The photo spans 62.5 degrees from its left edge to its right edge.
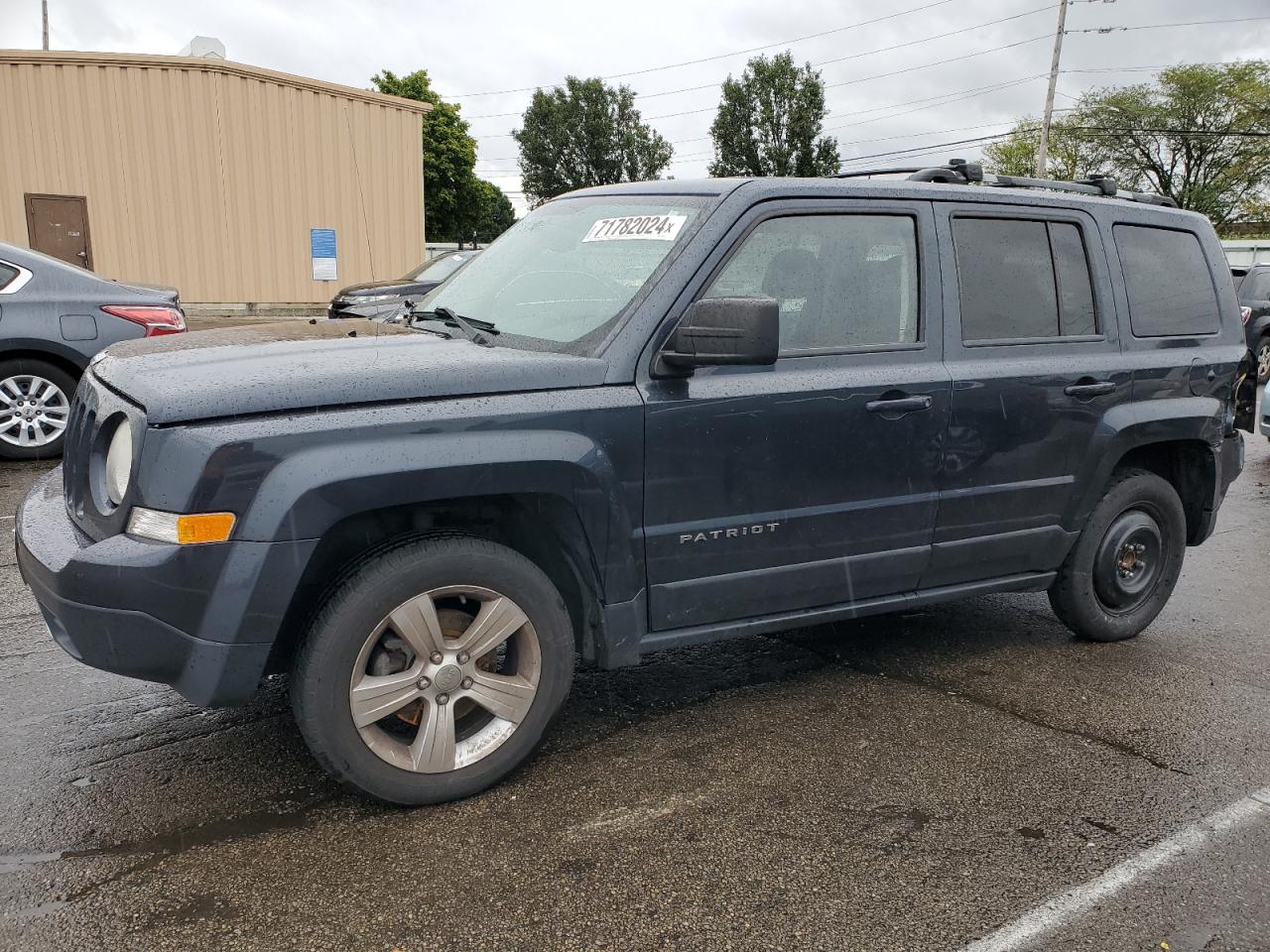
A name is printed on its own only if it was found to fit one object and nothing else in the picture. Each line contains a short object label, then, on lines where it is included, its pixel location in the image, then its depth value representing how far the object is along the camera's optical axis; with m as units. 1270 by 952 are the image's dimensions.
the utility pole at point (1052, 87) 36.09
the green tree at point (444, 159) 57.22
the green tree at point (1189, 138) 55.59
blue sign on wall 20.83
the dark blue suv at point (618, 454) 2.66
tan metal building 18.28
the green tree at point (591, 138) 65.62
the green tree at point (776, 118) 60.66
